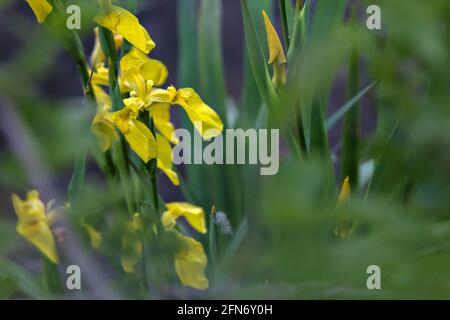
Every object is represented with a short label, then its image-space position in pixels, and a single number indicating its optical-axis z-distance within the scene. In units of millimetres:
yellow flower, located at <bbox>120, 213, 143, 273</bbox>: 1375
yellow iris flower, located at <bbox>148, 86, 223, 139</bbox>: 1472
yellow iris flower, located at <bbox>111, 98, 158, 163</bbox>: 1474
